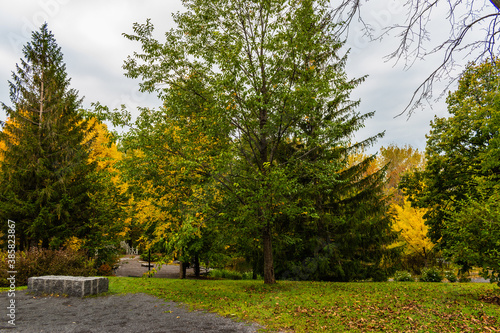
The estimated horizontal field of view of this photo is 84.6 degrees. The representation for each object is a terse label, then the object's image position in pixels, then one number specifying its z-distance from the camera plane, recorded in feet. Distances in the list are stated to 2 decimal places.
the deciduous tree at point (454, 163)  34.01
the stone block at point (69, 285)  28.91
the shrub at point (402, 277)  50.99
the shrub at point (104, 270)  54.70
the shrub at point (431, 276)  48.65
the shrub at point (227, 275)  60.39
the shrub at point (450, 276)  55.05
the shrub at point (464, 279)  51.03
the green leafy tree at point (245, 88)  30.09
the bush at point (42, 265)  37.15
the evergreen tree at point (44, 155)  44.16
